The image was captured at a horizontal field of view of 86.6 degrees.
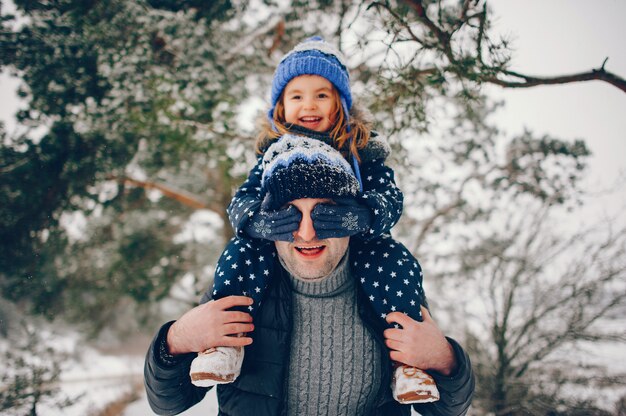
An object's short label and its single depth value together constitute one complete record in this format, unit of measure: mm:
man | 1394
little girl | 1382
